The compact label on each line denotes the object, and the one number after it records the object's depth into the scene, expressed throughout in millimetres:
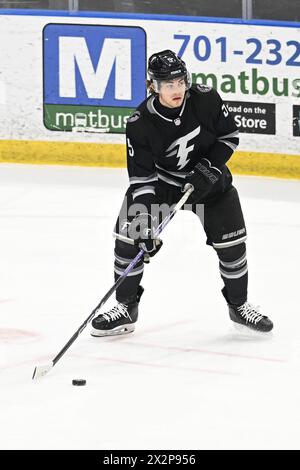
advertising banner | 13962
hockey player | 7622
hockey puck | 6995
